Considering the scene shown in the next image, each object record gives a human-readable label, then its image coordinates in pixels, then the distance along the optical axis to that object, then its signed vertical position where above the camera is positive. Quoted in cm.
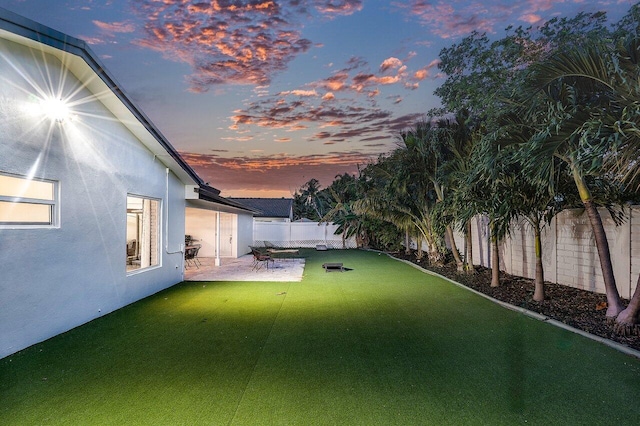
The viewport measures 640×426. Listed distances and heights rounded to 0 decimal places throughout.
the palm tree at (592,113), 440 +165
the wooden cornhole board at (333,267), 1249 -166
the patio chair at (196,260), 1374 -162
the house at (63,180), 461 +82
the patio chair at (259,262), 1243 -165
